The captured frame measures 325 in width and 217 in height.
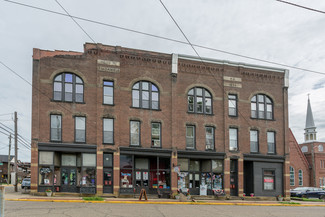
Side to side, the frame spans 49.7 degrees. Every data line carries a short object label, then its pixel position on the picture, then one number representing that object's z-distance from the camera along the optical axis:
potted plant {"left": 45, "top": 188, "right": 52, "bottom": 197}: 24.94
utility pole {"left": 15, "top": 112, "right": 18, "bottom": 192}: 30.08
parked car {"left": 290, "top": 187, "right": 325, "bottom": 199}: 37.41
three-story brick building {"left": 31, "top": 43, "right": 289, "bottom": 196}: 26.72
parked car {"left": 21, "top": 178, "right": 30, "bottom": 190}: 31.02
